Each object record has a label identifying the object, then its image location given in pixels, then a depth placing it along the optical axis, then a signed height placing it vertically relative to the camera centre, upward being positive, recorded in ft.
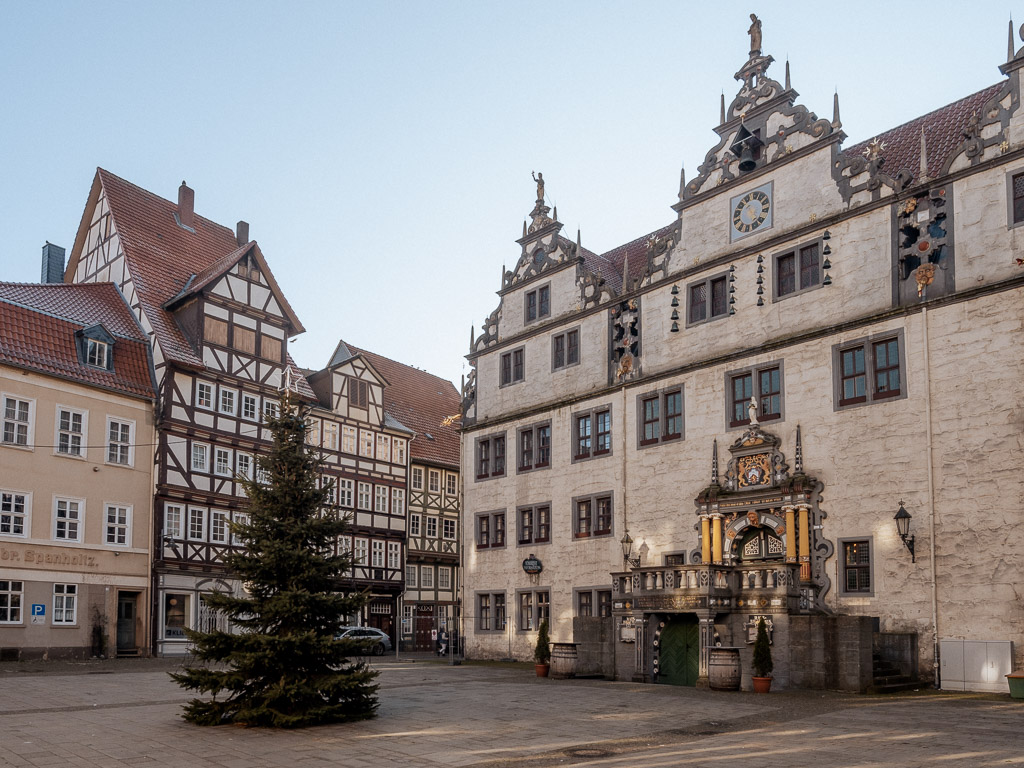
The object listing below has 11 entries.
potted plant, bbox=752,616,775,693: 73.05 -8.52
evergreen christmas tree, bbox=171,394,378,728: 53.16 -4.30
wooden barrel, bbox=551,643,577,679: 88.99 -10.08
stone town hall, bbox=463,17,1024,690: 75.77 +10.60
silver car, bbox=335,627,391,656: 137.18 -12.70
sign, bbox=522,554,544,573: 113.29 -2.81
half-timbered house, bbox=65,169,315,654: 127.75 +22.61
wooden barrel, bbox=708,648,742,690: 75.15 -9.08
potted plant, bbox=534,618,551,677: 92.94 -9.98
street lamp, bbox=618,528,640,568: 102.17 -0.55
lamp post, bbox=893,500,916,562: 78.18 +1.20
